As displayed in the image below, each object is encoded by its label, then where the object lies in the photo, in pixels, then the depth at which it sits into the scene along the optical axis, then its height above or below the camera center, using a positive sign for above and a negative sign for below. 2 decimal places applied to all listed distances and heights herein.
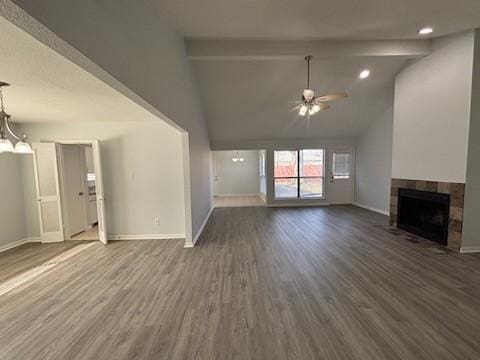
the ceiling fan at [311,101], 3.80 +1.14
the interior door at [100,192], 4.37 -0.44
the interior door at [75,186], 5.02 -0.39
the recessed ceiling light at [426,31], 3.44 +2.06
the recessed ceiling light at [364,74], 4.84 +1.98
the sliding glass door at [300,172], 8.16 -0.25
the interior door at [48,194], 4.50 -0.48
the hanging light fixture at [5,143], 2.83 +0.38
